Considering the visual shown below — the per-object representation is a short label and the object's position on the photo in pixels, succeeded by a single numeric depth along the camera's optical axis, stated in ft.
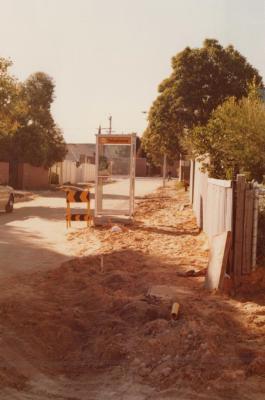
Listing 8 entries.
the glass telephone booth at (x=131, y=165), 51.16
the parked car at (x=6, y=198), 65.44
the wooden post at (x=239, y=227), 26.66
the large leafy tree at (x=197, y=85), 95.66
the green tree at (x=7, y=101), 74.69
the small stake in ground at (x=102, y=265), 31.75
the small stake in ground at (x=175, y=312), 21.15
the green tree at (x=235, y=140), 39.52
